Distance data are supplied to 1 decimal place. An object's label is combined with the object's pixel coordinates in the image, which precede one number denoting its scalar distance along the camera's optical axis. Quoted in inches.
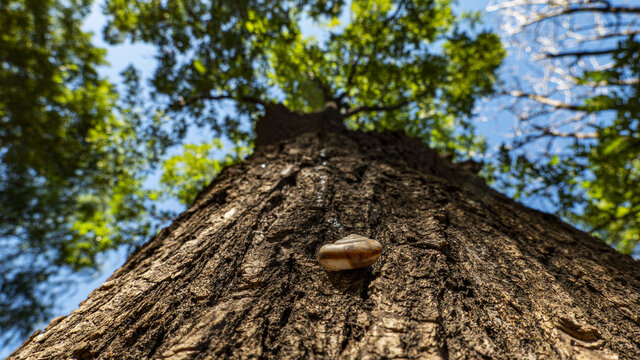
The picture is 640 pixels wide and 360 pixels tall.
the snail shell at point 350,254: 6.0
